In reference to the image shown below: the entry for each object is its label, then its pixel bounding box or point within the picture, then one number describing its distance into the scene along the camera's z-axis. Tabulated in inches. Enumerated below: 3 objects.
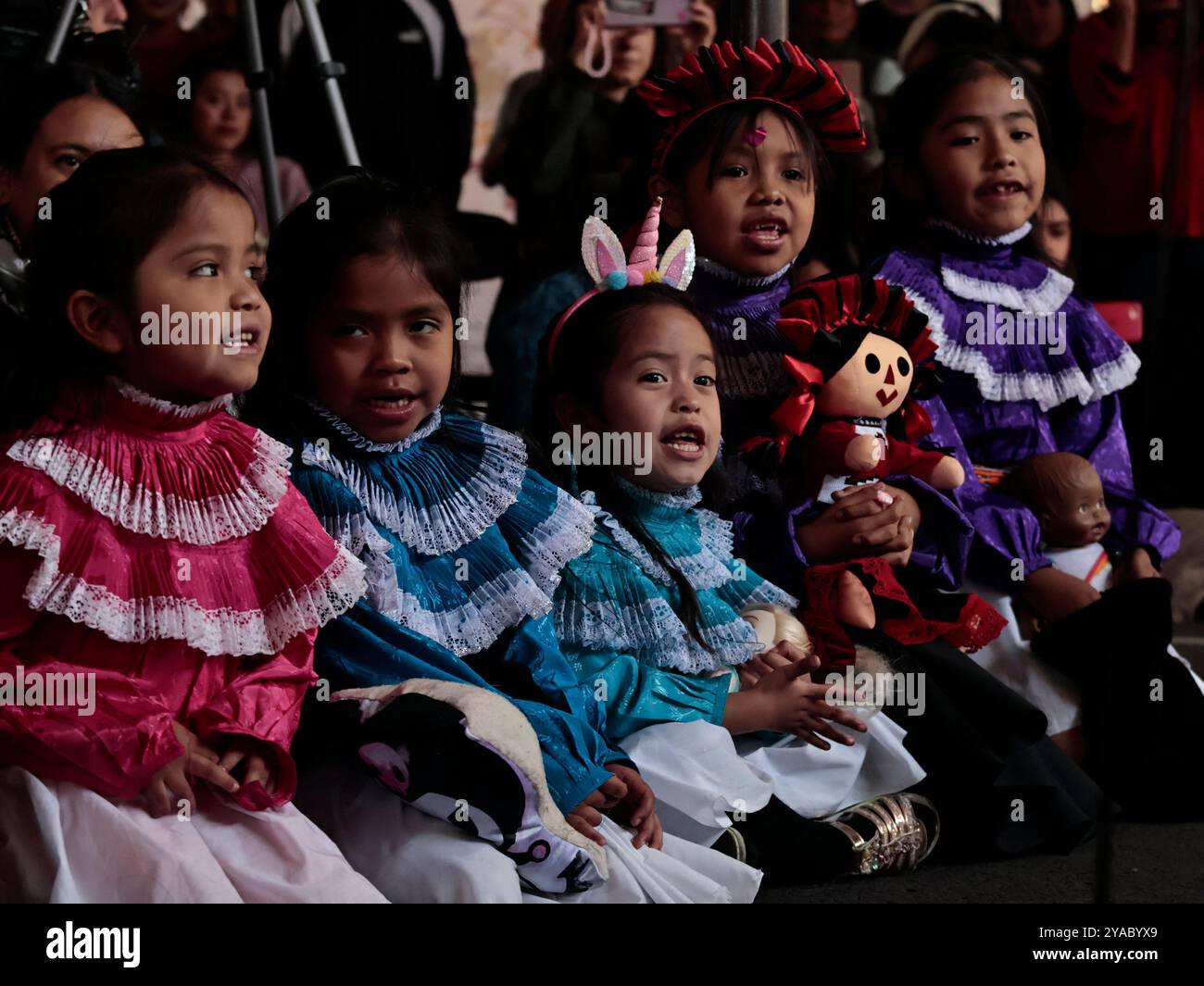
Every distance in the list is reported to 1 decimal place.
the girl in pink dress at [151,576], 125.6
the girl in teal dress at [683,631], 168.6
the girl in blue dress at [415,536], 147.7
